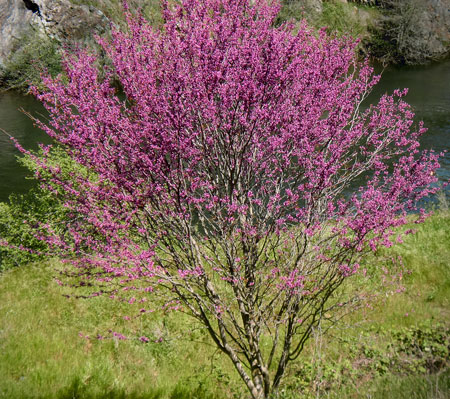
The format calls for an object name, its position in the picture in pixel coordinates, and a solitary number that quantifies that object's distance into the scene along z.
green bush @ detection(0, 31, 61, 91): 38.01
